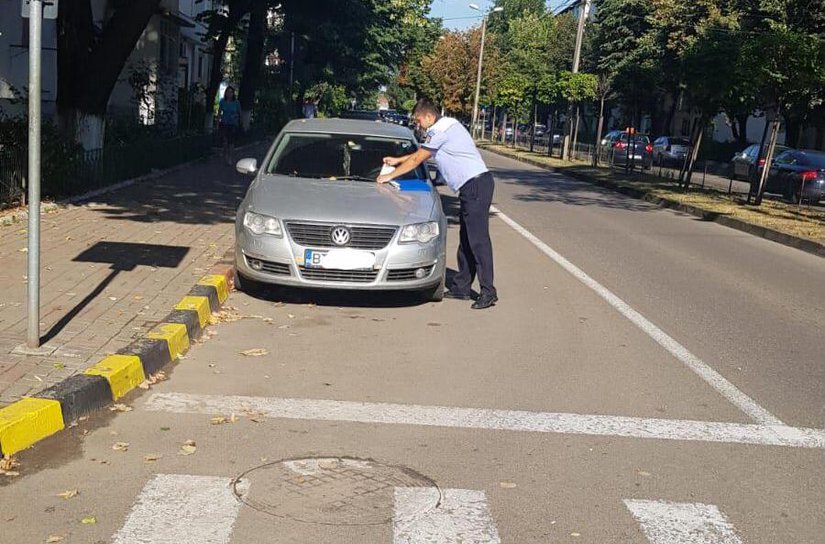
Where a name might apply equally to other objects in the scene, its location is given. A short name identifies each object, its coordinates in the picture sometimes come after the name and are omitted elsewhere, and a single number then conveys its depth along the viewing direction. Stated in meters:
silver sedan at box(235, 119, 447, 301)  8.46
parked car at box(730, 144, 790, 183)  33.38
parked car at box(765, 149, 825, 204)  26.16
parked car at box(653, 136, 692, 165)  44.62
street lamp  65.10
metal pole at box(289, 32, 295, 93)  48.14
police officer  9.02
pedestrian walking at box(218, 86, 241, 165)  23.33
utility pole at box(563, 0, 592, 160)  40.00
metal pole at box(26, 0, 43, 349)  5.88
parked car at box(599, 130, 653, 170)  37.21
